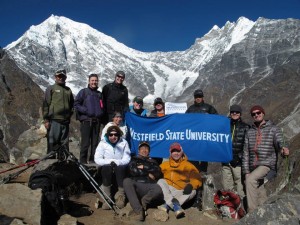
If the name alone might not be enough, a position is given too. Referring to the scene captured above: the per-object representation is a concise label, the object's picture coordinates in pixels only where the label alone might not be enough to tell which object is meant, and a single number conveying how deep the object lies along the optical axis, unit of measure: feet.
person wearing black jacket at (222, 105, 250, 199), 25.05
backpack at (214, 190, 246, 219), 23.12
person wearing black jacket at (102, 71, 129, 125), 28.35
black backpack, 19.65
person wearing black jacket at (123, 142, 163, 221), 21.86
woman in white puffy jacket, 23.19
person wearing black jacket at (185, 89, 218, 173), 28.63
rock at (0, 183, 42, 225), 18.19
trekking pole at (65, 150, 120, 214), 22.07
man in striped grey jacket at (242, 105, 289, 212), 21.93
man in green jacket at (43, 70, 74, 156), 26.47
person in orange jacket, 23.12
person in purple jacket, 27.16
